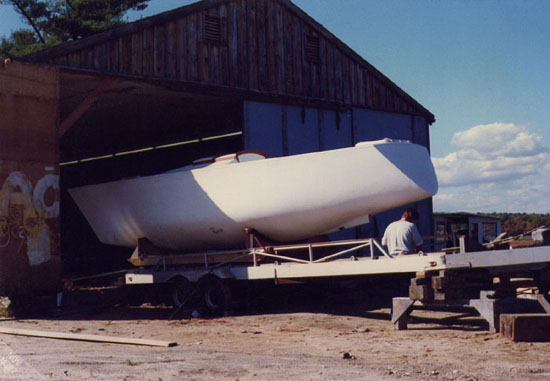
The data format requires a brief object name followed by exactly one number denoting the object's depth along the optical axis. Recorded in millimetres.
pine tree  34188
